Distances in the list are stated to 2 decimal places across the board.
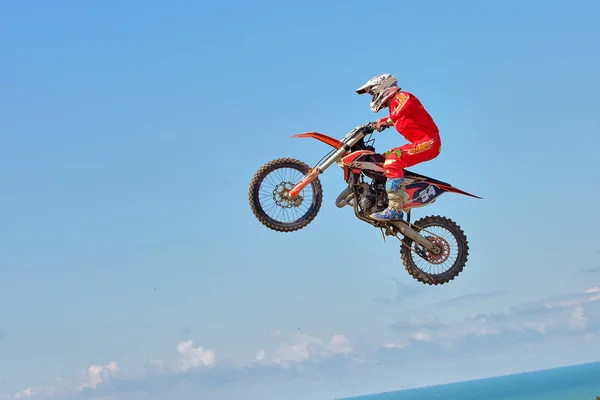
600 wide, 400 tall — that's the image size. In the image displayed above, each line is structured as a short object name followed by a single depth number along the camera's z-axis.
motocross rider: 19.72
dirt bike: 20.45
